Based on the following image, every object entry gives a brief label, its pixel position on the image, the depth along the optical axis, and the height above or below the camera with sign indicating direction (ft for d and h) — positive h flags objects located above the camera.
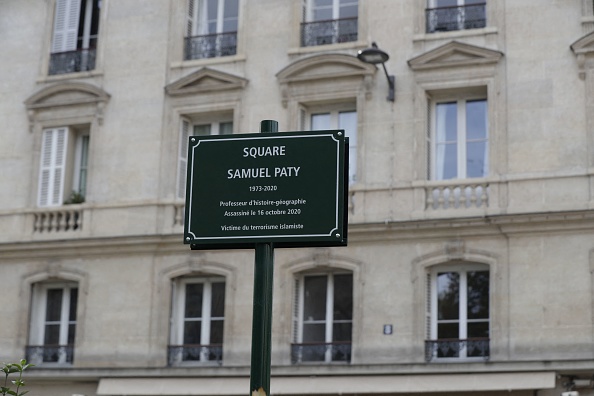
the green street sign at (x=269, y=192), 31.58 +5.49
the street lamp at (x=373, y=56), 71.26 +19.99
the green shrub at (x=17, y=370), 34.63 +0.90
